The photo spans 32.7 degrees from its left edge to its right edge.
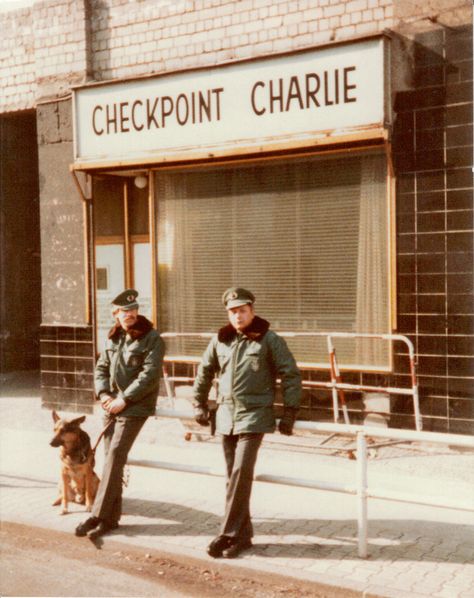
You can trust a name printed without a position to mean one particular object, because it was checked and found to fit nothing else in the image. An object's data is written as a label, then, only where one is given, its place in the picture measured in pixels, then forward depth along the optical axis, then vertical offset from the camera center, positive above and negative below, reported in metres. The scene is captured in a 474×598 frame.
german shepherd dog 6.59 -1.54
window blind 9.60 +0.34
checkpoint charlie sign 9.21 +2.09
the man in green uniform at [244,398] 5.66 -0.87
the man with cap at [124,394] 6.21 -0.91
